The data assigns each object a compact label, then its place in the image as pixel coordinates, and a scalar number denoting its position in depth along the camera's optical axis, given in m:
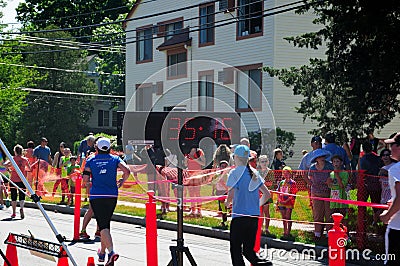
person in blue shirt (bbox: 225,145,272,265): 8.81
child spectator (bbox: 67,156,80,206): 21.09
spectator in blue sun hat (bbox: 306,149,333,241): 13.23
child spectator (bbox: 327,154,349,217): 12.88
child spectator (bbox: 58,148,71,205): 21.95
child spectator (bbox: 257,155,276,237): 14.29
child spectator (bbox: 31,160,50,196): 22.89
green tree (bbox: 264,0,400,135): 13.77
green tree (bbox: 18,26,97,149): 59.25
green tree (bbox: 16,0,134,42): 70.69
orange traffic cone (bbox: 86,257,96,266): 7.54
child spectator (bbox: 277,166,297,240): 14.02
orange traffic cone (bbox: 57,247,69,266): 7.69
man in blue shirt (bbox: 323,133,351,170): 14.16
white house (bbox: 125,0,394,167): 30.31
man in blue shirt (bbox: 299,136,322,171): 14.16
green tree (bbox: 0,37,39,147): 53.69
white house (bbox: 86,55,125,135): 66.88
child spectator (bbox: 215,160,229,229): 10.51
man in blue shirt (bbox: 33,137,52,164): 24.31
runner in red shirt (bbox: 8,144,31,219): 18.34
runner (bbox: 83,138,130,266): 10.79
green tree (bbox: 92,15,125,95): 63.06
